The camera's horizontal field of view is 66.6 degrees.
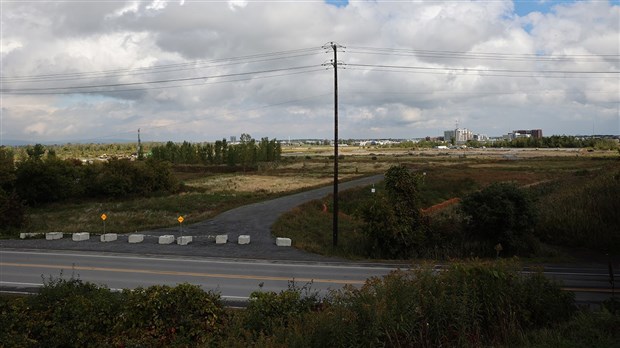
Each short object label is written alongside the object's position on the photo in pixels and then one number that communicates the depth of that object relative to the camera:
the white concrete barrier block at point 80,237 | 27.72
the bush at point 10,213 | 31.81
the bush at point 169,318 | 9.30
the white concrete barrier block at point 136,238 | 27.05
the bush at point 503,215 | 24.27
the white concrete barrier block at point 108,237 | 27.48
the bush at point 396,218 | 24.72
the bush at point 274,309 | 9.24
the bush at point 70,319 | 9.78
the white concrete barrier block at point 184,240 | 26.41
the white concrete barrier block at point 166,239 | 26.59
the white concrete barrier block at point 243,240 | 26.70
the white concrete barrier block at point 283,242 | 26.14
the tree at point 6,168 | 40.09
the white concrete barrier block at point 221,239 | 26.84
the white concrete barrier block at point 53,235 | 28.27
